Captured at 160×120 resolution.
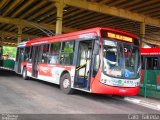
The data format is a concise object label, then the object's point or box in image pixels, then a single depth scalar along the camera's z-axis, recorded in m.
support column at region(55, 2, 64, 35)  15.09
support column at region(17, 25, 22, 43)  23.43
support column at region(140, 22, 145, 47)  18.43
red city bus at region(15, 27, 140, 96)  7.44
